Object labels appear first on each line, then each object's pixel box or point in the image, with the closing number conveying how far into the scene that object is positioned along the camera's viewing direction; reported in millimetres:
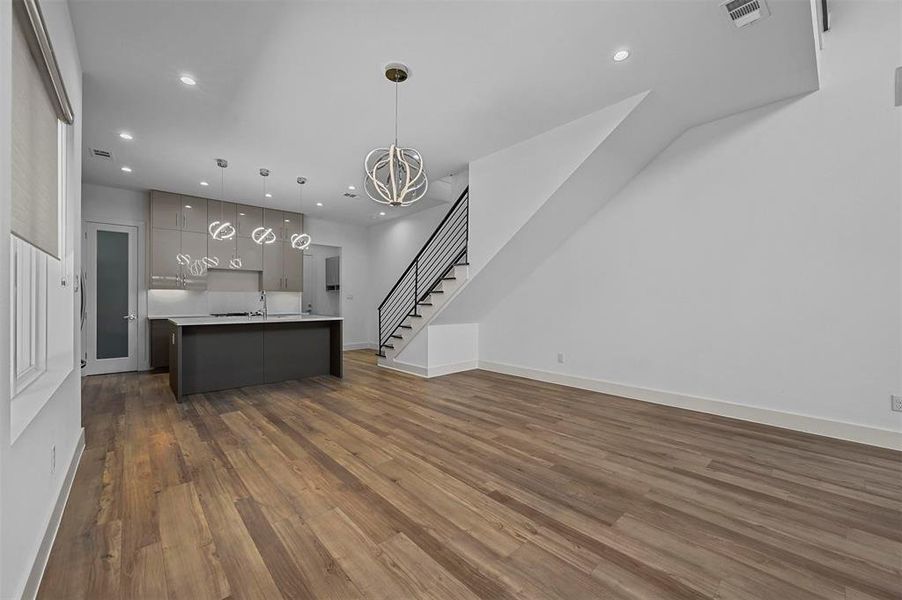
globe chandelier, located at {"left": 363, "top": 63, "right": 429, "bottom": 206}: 3133
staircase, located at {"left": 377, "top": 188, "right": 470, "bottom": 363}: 5426
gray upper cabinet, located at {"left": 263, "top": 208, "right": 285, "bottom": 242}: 7522
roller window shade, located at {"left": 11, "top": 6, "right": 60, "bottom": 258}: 1479
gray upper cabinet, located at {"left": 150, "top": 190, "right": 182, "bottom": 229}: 6352
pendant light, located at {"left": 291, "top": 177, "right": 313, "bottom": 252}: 5746
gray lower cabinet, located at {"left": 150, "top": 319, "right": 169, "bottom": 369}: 6402
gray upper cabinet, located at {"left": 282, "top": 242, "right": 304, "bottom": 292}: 7797
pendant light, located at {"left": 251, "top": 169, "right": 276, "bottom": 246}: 5384
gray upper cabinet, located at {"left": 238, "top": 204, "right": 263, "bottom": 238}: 7218
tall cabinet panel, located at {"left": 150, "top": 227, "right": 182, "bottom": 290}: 6348
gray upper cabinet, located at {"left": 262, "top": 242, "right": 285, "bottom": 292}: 7532
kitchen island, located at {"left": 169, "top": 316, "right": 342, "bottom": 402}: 4664
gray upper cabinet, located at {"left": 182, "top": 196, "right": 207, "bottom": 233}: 6652
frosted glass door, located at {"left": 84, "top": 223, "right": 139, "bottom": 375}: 6051
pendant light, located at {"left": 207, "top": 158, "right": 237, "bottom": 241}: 5023
